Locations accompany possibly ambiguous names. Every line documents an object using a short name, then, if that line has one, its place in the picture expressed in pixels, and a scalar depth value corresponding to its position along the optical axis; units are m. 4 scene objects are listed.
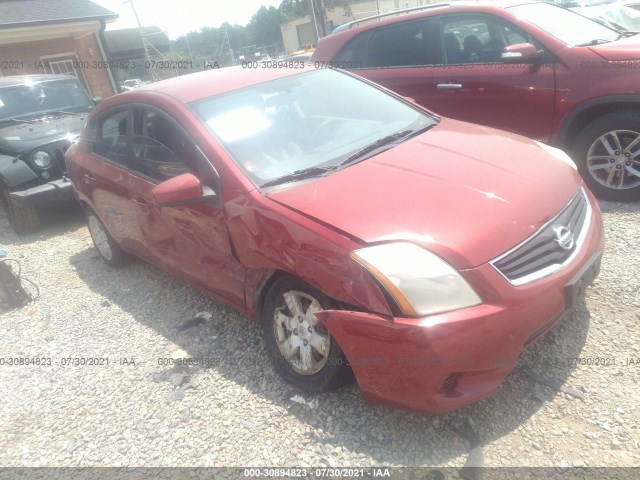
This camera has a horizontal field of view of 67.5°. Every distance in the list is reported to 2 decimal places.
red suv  3.97
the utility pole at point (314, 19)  24.16
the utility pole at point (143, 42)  22.22
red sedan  1.99
